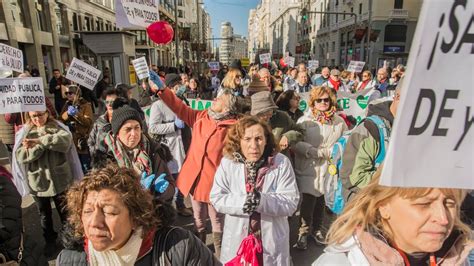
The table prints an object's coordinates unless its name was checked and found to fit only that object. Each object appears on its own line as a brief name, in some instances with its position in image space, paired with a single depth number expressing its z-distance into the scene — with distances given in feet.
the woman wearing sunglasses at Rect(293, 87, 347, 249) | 11.50
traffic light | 65.51
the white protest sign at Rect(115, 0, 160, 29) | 16.17
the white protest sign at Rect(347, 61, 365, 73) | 34.47
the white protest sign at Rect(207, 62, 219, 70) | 54.03
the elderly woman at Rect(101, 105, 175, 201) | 8.80
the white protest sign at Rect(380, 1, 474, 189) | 2.80
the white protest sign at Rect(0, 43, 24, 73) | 15.37
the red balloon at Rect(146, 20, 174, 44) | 20.54
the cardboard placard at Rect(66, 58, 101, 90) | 17.81
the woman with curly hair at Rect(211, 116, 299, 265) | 7.84
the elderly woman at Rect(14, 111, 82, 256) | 11.00
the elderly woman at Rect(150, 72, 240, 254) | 10.48
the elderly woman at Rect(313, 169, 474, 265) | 3.92
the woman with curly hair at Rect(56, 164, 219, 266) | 5.15
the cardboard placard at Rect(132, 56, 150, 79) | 15.03
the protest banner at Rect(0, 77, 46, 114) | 11.89
